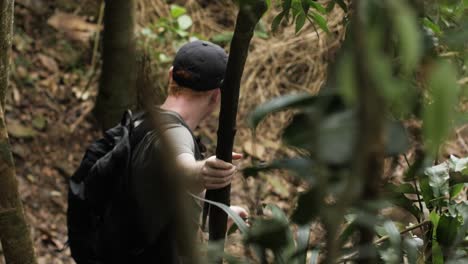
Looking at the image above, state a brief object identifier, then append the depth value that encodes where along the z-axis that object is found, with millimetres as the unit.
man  4422
